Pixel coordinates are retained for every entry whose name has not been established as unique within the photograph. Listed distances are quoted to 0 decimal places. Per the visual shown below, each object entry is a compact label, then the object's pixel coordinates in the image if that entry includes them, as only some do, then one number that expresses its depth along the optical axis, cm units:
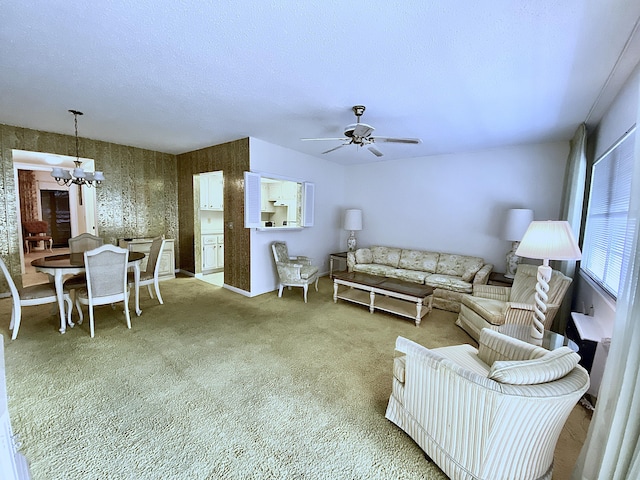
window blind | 233
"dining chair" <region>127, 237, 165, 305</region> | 383
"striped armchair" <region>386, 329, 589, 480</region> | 122
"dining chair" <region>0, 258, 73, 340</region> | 284
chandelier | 347
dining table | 297
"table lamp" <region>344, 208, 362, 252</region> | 573
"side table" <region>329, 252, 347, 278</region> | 593
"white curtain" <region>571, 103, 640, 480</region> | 105
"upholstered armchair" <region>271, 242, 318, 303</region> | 439
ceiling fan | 271
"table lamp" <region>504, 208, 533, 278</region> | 402
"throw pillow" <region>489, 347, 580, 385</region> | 125
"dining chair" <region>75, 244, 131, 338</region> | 292
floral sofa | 409
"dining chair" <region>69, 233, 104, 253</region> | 390
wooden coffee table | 354
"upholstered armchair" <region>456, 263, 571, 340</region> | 268
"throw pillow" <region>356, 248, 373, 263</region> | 538
